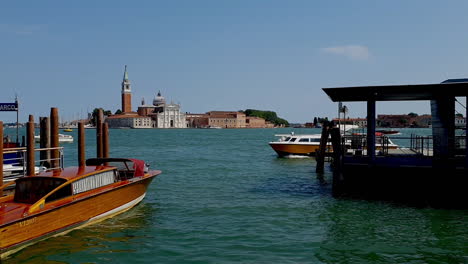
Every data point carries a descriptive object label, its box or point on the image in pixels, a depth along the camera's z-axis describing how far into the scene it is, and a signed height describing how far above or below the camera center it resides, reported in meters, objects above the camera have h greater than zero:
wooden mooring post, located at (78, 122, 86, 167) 19.28 -0.58
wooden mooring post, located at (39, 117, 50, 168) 21.00 -0.31
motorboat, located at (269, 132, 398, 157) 41.41 -1.44
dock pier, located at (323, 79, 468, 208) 17.64 -1.44
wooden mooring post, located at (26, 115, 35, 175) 16.58 -0.83
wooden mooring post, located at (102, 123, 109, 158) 21.47 -0.46
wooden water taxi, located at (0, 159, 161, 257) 11.61 -2.00
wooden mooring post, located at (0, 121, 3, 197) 14.88 -1.11
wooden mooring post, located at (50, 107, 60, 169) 18.80 -0.20
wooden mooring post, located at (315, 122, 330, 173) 28.97 -1.47
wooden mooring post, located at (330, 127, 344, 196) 20.03 -1.36
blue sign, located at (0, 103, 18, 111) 23.78 +1.18
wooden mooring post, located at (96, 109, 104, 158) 21.49 -0.09
